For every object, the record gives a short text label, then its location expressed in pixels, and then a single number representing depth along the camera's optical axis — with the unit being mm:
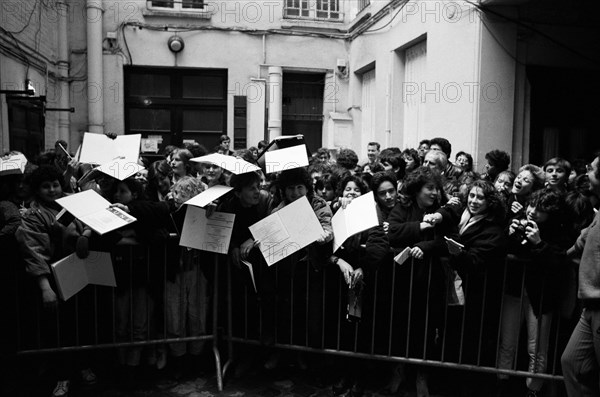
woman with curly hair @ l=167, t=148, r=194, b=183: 5016
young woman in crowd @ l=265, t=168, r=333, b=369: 3730
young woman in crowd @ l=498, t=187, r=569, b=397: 3285
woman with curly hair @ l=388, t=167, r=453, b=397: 3449
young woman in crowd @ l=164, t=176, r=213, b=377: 3867
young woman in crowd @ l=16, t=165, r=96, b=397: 3354
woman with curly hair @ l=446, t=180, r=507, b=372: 3377
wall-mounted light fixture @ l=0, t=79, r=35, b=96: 6793
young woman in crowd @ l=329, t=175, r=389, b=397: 3480
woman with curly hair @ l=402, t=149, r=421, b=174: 5934
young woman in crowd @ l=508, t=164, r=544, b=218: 4066
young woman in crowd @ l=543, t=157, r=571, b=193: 4277
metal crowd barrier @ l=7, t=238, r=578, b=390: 3523
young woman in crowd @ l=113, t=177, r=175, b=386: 3713
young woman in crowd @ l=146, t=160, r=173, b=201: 4545
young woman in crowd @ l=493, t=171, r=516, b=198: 4328
